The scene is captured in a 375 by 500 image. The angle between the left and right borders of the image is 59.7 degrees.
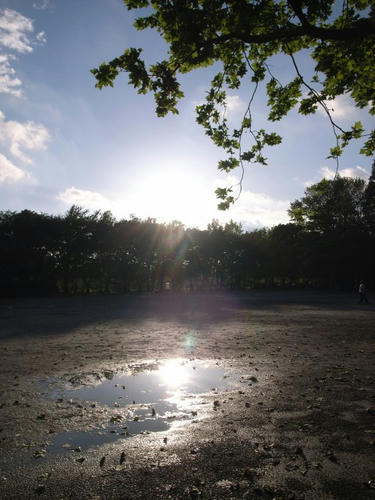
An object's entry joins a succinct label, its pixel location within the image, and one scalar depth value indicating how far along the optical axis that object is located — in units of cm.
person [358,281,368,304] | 3460
